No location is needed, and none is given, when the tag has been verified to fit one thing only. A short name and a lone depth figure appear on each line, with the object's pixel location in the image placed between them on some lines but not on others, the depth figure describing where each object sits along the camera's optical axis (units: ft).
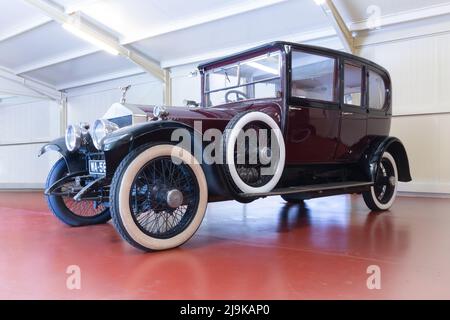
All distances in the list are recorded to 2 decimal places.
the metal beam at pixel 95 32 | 20.03
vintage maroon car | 7.78
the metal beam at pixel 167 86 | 27.35
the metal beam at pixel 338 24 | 17.39
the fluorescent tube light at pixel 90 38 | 21.37
